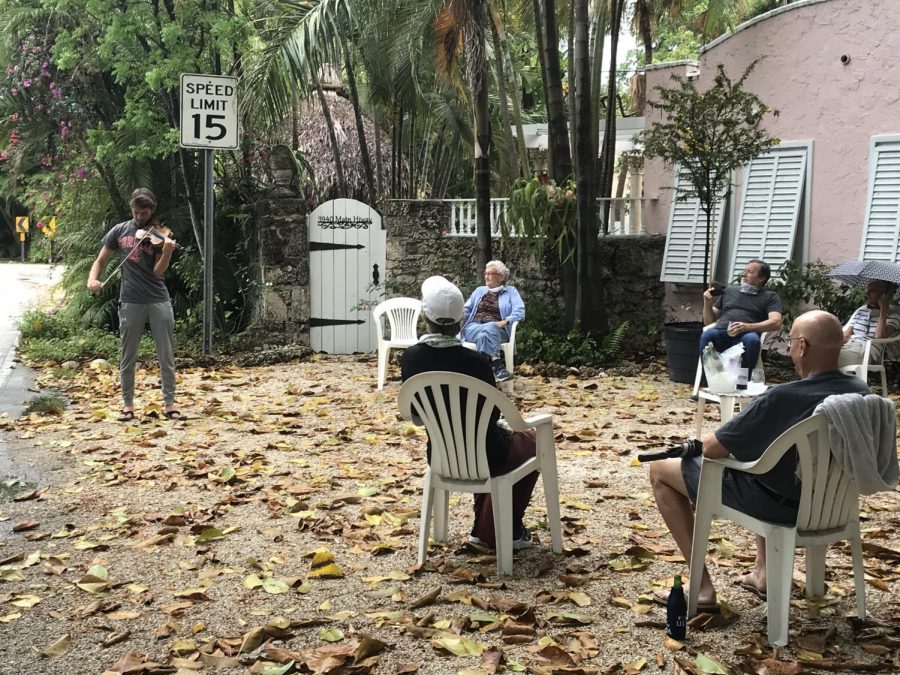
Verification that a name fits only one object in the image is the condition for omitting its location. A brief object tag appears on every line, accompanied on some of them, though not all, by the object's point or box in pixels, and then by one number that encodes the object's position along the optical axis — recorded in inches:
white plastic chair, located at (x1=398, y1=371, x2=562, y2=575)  182.9
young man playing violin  329.1
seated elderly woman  381.4
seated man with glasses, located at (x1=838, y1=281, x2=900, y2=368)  361.7
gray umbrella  361.1
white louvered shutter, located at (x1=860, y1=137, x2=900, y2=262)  418.6
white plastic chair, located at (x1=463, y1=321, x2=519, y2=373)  388.5
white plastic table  277.6
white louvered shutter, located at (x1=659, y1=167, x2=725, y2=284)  487.2
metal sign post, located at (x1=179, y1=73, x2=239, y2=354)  424.2
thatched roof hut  876.6
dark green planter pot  417.1
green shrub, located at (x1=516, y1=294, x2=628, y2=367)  464.8
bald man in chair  147.4
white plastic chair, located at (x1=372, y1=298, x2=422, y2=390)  404.5
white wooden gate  511.5
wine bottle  150.0
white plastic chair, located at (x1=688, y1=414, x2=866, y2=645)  145.9
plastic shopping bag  279.0
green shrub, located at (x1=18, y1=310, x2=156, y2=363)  492.1
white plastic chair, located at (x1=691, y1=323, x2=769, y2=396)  353.7
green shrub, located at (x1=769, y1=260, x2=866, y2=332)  419.8
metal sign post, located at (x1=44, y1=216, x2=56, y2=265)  604.1
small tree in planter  421.4
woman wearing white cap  187.9
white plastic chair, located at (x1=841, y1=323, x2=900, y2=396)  334.6
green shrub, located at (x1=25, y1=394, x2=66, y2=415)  356.2
